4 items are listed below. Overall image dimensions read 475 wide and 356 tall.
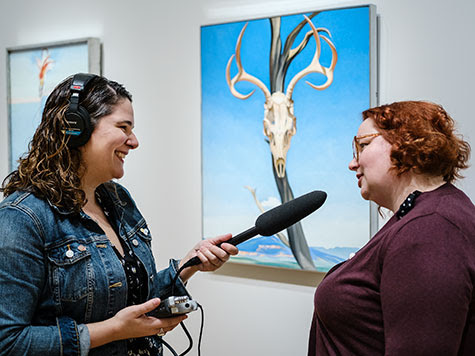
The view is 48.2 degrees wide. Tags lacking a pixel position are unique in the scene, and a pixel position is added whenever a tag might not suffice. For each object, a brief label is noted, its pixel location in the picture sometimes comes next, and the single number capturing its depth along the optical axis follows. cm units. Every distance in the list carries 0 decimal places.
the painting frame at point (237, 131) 202
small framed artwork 272
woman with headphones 124
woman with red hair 112
